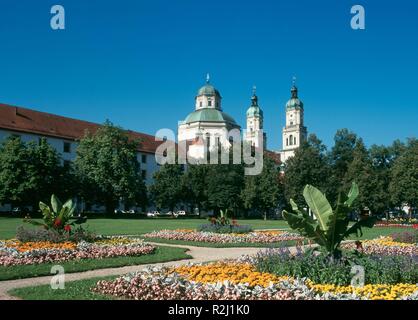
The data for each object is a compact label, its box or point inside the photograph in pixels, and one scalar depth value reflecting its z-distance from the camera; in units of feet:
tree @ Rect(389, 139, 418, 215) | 177.88
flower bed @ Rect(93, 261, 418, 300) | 26.14
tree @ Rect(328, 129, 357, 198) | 221.66
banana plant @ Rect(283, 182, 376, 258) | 32.78
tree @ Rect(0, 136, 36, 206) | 151.64
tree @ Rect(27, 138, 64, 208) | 155.43
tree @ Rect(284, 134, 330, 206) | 197.98
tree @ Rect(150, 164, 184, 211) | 214.28
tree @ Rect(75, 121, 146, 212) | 182.29
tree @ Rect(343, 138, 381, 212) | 181.57
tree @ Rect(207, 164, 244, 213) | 210.59
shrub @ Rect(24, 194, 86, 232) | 55.06
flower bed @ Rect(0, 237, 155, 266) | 43.50
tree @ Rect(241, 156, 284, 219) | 207.72
